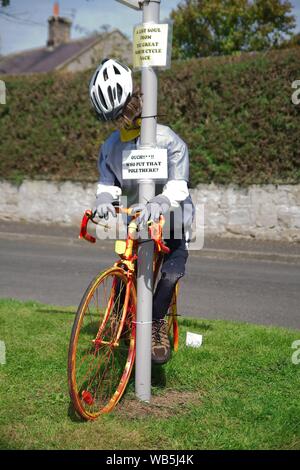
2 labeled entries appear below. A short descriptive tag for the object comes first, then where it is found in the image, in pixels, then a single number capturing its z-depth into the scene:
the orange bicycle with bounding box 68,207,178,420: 3.64
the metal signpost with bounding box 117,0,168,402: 3.70
